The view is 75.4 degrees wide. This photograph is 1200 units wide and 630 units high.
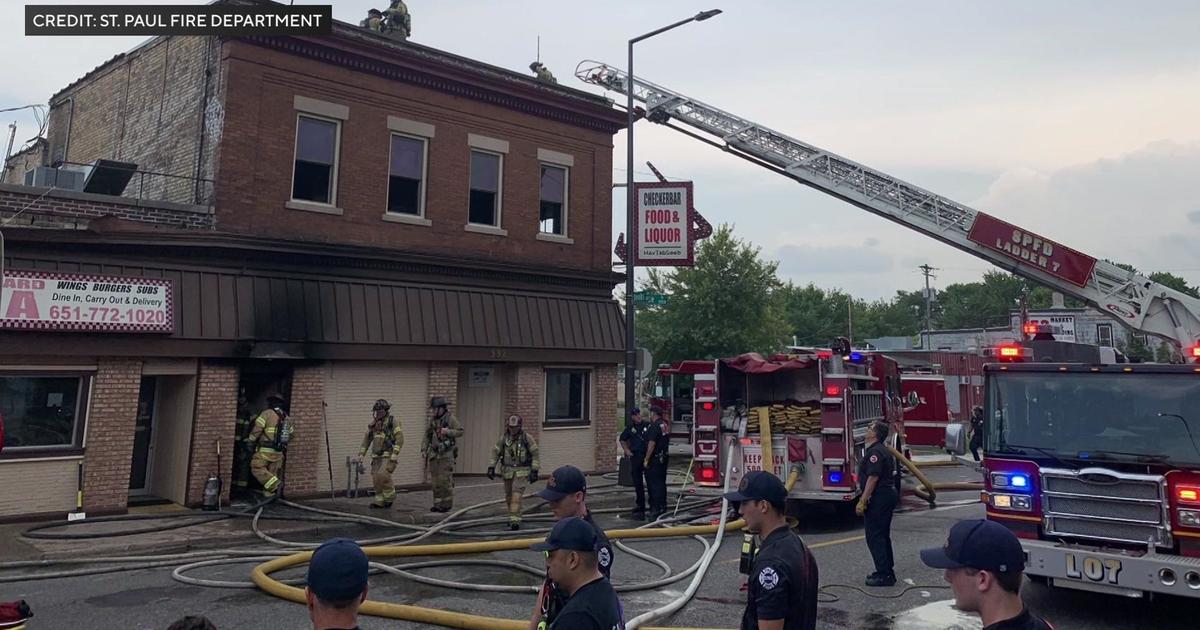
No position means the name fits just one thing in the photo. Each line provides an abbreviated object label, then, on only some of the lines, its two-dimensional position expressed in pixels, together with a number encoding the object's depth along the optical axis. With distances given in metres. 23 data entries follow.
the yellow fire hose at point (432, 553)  6.42
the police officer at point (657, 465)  11.95
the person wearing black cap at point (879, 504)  7.99
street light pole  15.17
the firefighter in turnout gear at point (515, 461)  11.30
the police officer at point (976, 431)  18.63
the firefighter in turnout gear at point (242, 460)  13.16
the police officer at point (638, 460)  12.13
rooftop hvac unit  13.27
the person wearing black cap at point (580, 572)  3.15
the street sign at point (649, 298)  15.94
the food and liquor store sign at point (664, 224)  16.00
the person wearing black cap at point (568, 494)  4.73
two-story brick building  11.48
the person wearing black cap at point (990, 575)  2.99
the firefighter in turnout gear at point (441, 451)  12.31
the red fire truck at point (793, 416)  11.06
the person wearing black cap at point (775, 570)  3.65
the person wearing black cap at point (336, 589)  2.71
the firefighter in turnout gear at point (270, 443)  12.14
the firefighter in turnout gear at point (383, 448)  12.48
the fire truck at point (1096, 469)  6.41
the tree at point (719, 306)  33.97
